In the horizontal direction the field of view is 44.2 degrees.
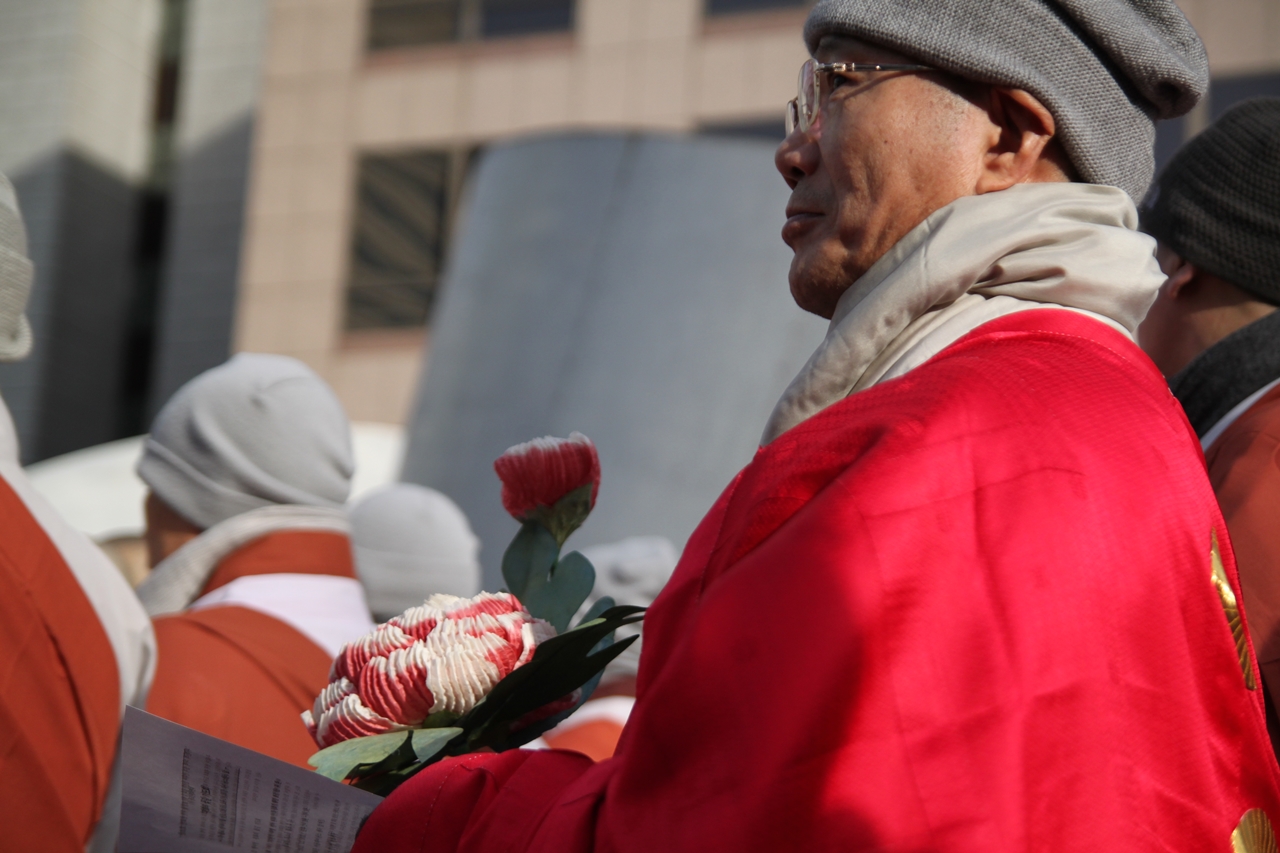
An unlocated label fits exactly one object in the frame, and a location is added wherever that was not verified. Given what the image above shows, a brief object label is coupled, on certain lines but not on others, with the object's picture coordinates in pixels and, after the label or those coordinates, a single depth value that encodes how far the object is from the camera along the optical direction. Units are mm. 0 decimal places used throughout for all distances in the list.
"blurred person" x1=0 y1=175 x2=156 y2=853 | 2090
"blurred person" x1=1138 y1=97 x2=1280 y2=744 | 2453
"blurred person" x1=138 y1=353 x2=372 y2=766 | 2607
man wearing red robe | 1262
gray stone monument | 5977
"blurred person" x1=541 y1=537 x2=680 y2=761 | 3424
